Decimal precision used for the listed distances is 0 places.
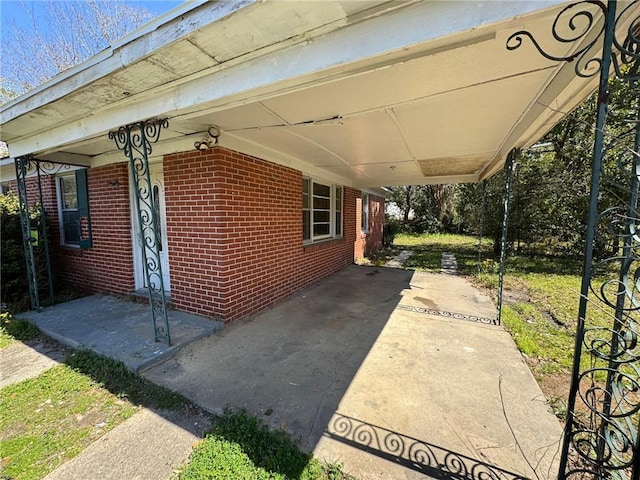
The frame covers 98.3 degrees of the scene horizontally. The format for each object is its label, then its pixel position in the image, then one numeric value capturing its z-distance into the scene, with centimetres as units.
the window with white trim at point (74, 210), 491
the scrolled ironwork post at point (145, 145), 274
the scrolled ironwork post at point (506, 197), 396
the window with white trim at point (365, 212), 1049
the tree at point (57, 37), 736
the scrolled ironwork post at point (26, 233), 407
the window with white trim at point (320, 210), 604
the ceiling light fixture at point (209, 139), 326
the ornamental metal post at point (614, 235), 122
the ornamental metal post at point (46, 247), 445
